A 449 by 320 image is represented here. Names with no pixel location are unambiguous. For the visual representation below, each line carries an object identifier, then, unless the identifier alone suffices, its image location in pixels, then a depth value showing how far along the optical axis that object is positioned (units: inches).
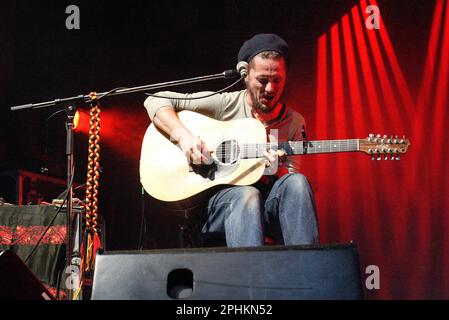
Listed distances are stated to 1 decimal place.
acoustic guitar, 96.1
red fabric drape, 142.0
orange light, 170.3
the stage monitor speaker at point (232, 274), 53.2
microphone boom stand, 91.4
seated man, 83.1
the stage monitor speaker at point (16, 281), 57.3
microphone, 90.4
